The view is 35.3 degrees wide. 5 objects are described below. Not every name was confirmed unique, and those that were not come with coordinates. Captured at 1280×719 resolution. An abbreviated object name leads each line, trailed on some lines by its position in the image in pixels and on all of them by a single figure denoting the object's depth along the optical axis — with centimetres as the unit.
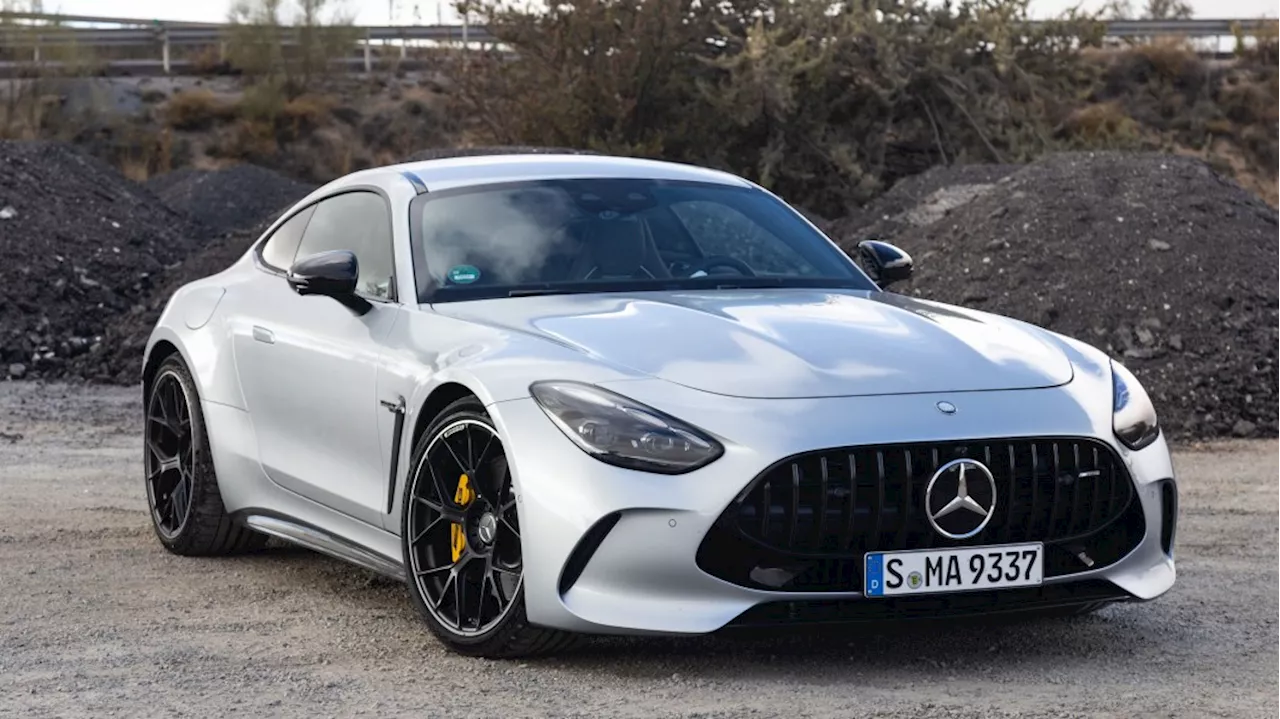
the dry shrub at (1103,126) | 2948
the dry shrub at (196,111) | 4306
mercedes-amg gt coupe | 526
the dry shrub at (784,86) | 2484
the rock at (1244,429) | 1198
